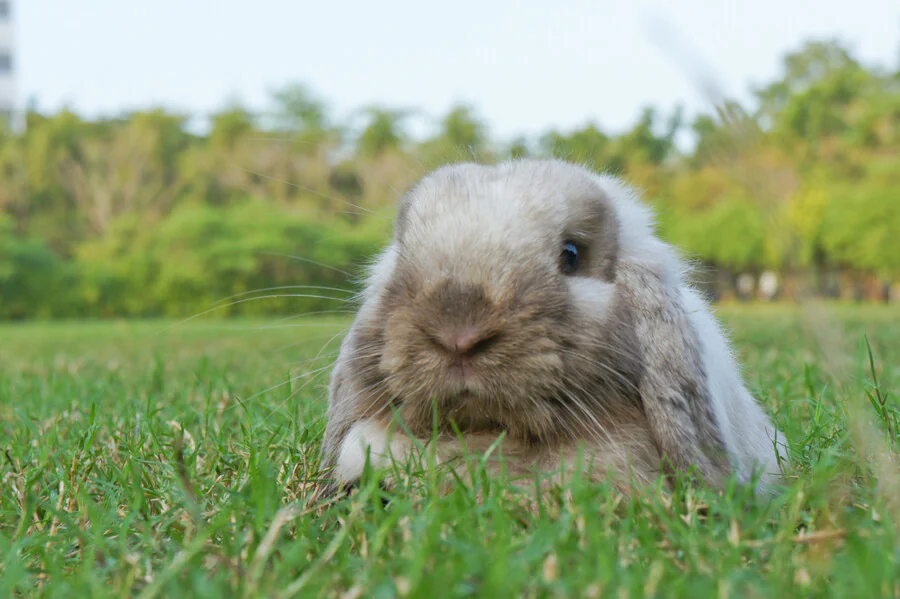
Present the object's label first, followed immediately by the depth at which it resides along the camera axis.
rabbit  2.22
